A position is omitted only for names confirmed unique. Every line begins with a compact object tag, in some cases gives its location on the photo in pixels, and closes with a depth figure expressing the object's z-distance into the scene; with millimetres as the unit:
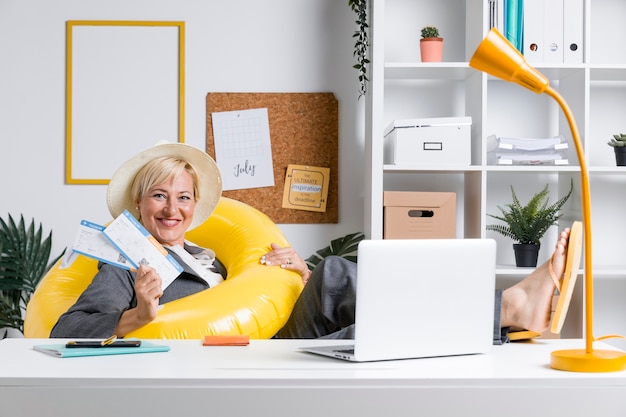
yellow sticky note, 3477
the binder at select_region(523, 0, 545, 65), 3186
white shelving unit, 3488
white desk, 1239
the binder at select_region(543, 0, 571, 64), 3182
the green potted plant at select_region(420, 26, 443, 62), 3230
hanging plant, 3244
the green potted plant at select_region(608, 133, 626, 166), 3240
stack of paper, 3166
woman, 1791
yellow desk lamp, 1365
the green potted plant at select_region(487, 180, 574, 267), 3213
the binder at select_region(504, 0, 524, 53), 3176
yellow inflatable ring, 2160
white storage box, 3141
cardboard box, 3143
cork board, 3484
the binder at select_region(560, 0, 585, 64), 3184
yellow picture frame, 3469
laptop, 1399
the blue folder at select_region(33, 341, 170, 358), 1436
